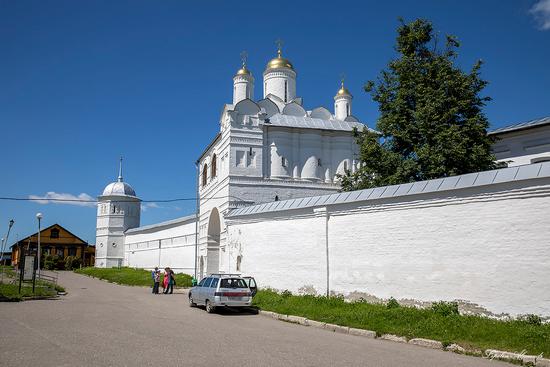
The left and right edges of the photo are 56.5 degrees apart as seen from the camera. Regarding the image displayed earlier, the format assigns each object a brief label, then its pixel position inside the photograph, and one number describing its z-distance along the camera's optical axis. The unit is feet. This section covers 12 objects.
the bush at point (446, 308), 39.93
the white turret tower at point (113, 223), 201.67
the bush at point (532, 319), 34.94
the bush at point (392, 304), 44.60
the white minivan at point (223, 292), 53.06
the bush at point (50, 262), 219.00
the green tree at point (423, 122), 63.77
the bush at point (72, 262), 228.98
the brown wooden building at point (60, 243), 246.68
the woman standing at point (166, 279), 84.64
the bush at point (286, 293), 58.85
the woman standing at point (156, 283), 84.17
